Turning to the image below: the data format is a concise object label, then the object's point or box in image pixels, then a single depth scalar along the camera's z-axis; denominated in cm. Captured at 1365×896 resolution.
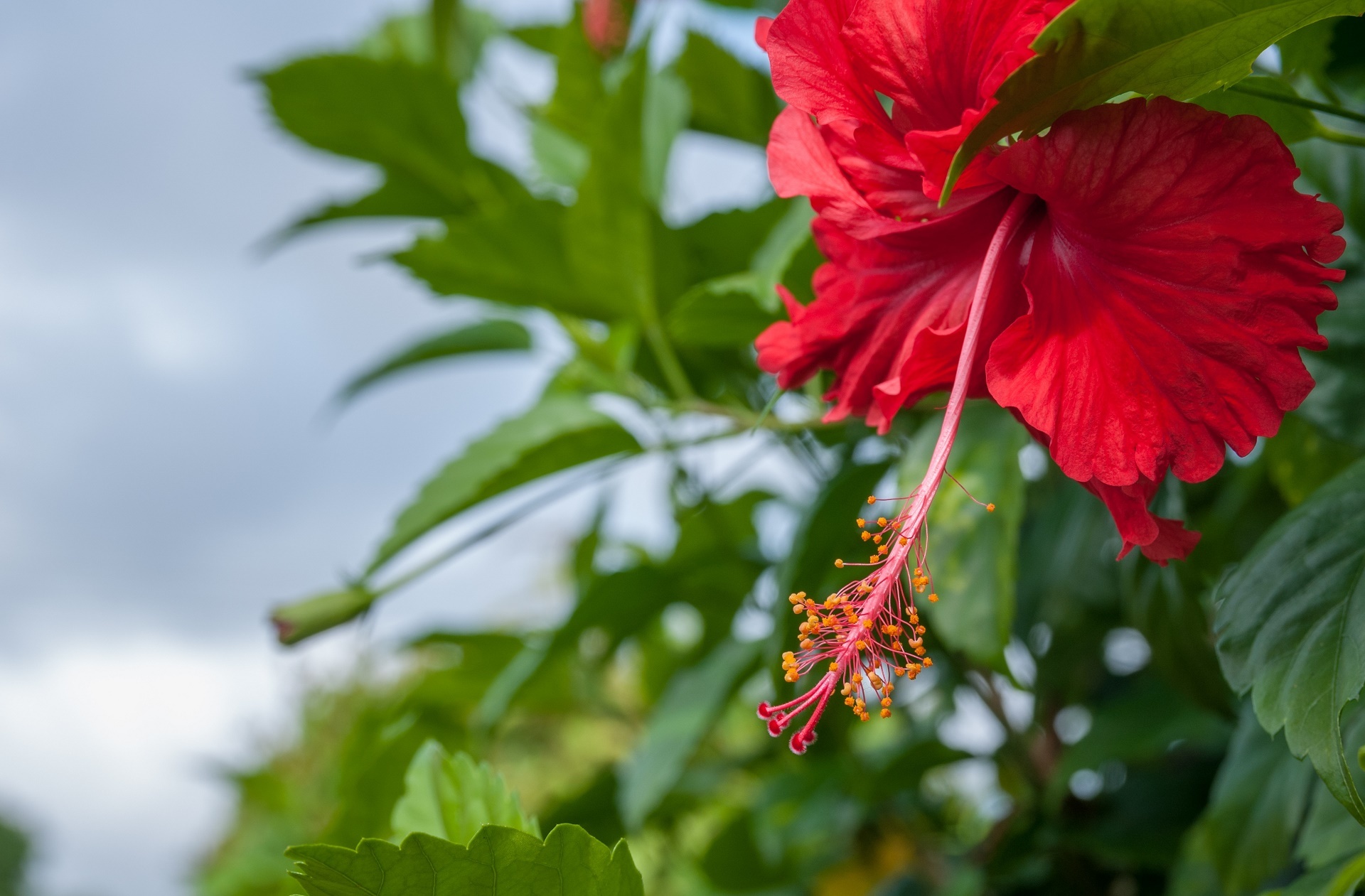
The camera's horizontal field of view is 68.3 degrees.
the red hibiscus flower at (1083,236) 30
